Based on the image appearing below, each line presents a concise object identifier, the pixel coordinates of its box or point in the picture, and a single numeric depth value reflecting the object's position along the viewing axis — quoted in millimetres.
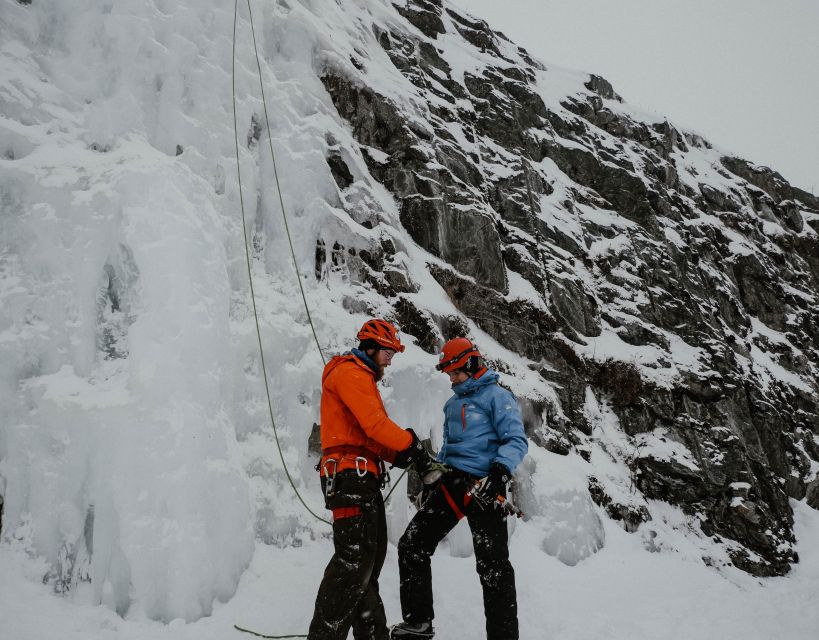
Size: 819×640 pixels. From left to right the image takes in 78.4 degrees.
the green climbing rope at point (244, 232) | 4605
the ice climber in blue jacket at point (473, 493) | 3375
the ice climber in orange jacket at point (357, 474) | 2959
